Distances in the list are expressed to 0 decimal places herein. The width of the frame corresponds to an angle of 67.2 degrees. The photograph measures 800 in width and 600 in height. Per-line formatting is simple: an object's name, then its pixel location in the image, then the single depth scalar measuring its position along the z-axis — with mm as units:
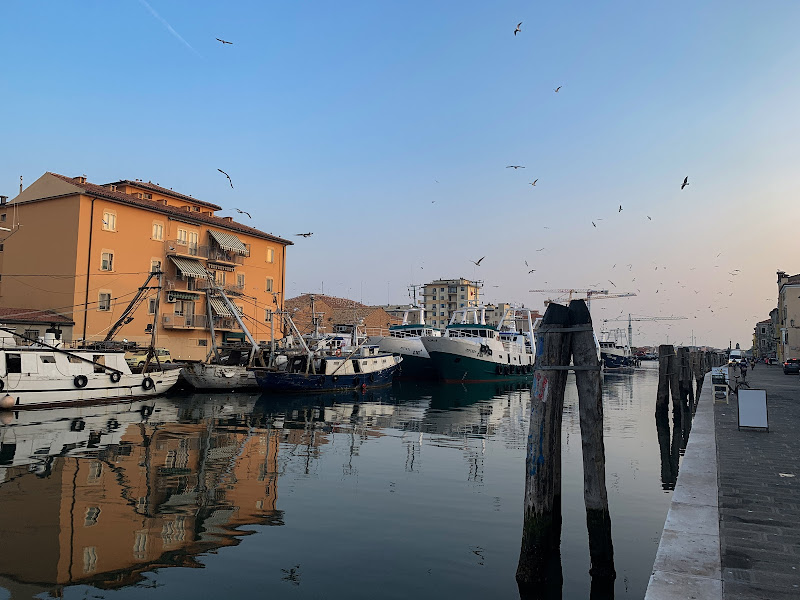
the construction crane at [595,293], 77106
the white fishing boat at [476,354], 49125
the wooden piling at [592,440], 7586
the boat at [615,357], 99588
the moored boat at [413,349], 51438
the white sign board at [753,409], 14641
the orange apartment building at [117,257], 41469
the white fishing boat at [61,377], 25375
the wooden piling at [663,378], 25297
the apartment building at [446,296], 156225
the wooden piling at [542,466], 7395
